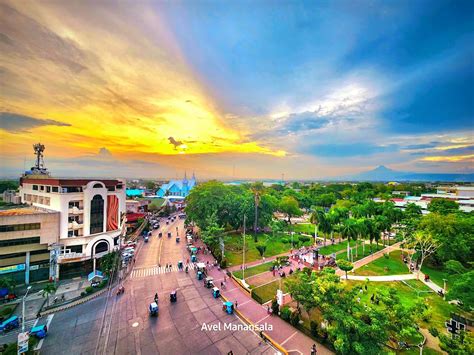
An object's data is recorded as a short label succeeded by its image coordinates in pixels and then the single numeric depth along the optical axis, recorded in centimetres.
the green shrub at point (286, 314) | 2302
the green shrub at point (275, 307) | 2398
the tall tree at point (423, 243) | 3446
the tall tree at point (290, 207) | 6819
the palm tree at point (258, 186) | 7447
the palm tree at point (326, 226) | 4778
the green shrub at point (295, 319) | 2227
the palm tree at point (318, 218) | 4788
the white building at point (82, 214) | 3394
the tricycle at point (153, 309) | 2358
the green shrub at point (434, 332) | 1580
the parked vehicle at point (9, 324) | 2198
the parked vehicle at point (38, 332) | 2057
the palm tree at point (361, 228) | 4196
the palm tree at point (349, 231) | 3959
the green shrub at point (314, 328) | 2072
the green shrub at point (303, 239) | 4663
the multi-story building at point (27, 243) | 2983
